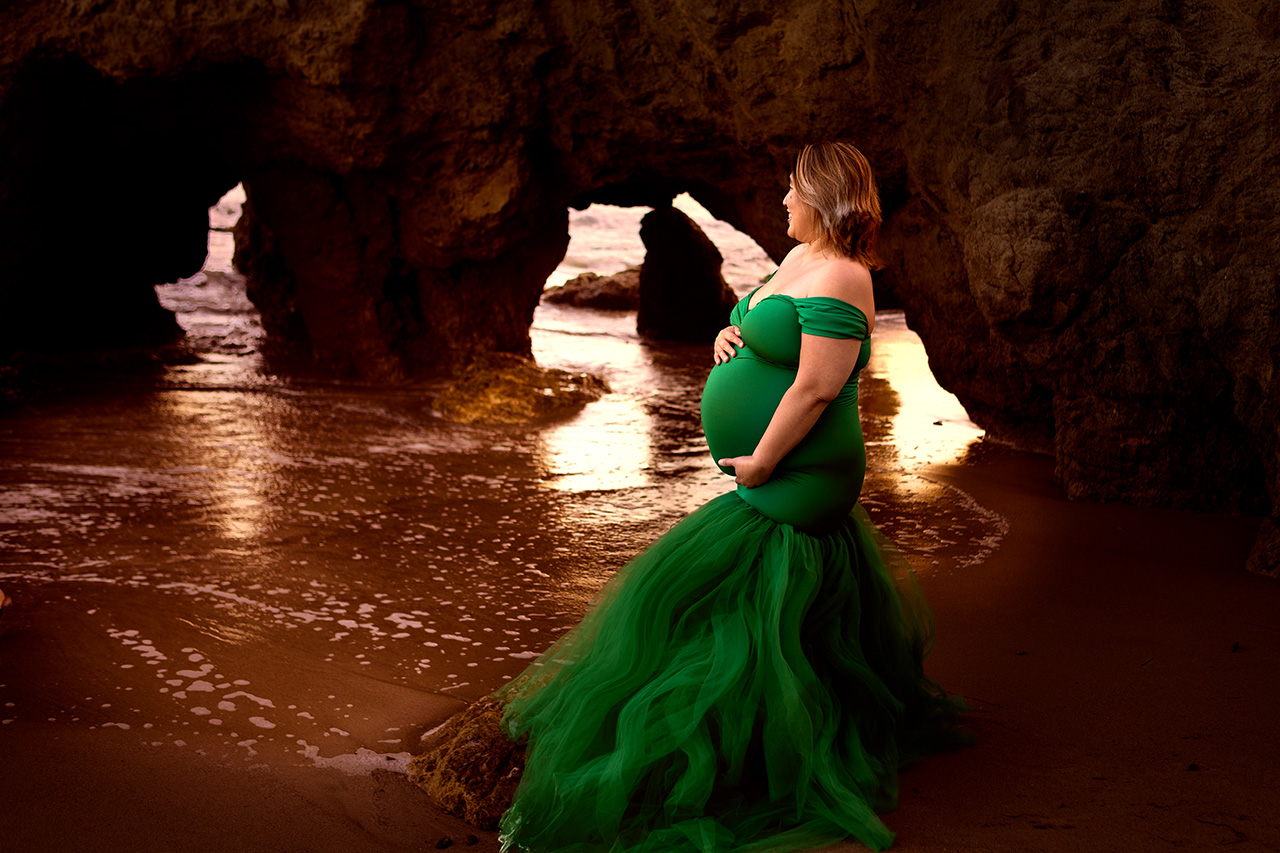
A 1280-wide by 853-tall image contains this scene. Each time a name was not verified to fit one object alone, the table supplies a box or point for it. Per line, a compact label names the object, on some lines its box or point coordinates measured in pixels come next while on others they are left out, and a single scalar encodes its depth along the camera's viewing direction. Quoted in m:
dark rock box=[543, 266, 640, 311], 16.86
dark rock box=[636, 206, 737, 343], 13.04
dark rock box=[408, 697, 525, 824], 2.72
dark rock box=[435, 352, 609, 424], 8.26
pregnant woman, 2.47
